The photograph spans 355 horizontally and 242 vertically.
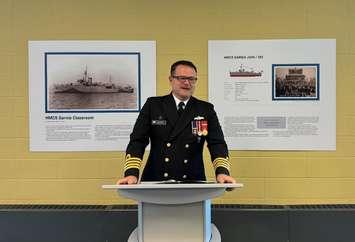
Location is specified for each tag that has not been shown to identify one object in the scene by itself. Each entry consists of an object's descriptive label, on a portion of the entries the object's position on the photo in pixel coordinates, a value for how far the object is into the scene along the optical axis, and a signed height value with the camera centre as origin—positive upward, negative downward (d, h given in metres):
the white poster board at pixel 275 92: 3.58 +0.22
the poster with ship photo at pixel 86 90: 3.60 +0.24
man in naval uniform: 2.68 -0.08
